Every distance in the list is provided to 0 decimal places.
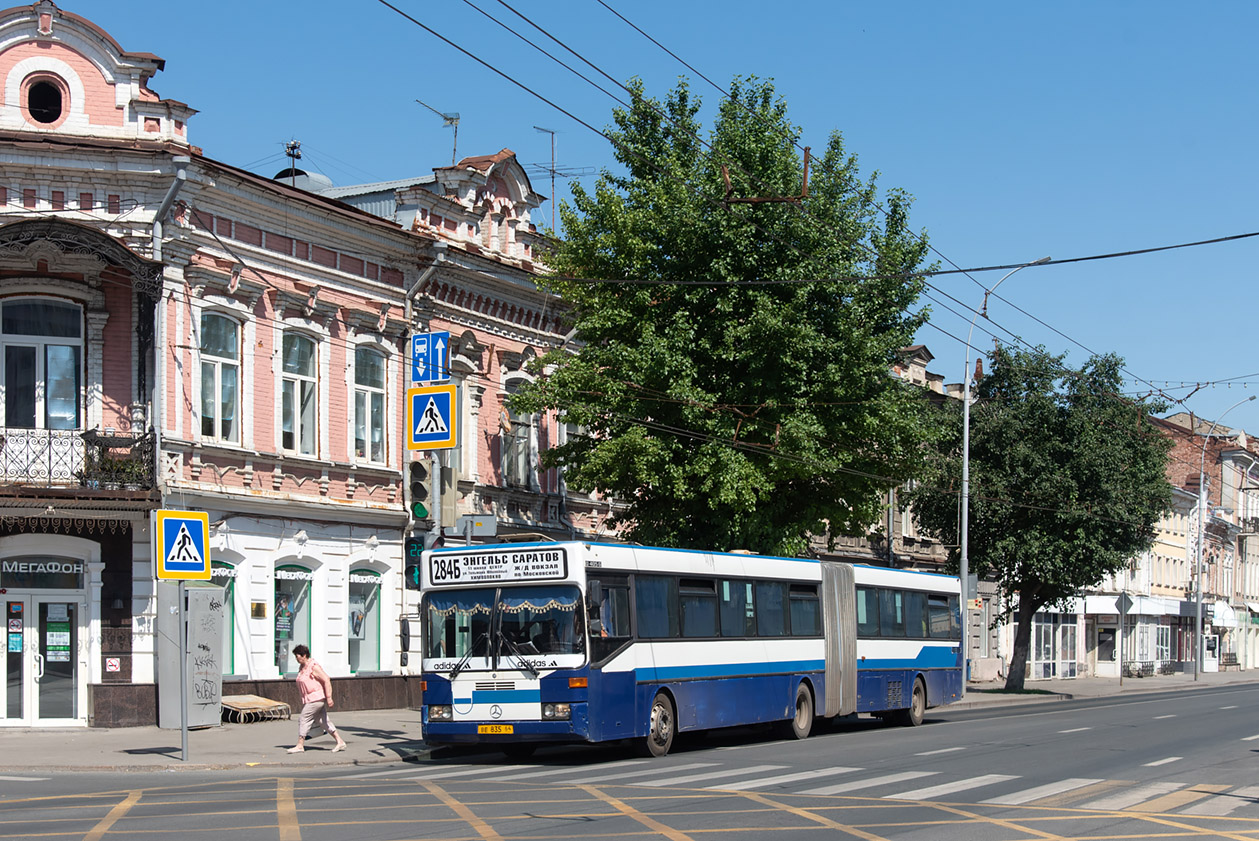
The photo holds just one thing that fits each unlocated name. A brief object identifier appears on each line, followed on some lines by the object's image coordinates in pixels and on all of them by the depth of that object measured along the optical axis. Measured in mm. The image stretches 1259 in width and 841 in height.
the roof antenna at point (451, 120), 34094
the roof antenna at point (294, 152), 33375
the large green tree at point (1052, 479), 41625
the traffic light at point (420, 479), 28172
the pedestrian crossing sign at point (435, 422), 24031
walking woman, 19422
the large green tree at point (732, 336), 26625
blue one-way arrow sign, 27438
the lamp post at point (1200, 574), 62531
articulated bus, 18578
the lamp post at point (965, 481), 36375
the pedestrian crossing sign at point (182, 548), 17828
